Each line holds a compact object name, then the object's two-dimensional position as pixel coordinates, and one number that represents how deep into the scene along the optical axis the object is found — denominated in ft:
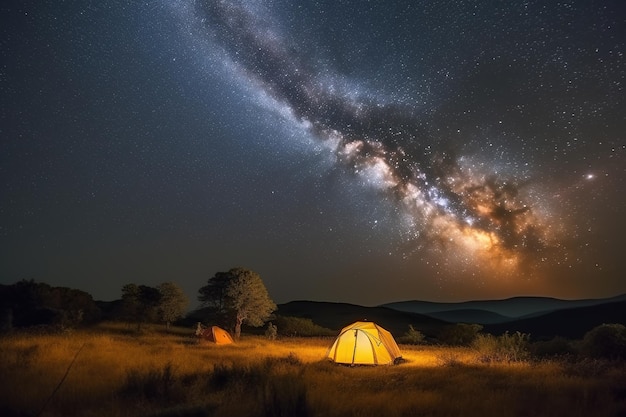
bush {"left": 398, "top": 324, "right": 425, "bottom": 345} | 136.98
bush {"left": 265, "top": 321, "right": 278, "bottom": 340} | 121.70
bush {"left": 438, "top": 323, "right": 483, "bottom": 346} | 138.10
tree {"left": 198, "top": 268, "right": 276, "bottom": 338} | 115.85
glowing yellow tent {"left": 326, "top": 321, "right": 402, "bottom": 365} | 70.64
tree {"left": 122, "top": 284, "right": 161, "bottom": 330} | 139.03
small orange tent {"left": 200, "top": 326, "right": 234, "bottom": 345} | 99.81
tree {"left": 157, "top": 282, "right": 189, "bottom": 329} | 140.87
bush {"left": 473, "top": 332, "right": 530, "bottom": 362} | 73.03
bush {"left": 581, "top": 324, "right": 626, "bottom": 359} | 75.20
